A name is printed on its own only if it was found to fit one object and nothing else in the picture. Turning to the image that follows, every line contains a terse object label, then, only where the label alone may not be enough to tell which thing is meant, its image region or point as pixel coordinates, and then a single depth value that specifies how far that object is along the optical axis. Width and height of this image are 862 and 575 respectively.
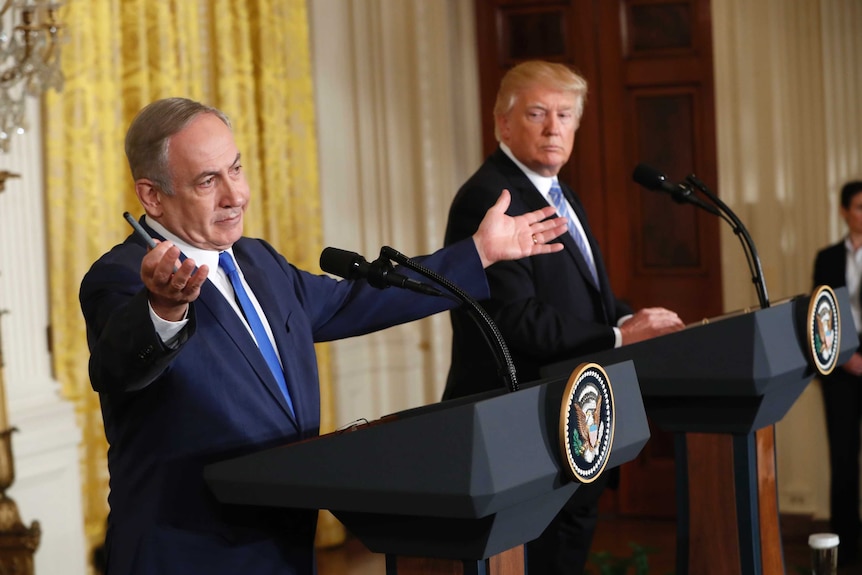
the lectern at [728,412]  5.80
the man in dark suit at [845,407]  11.60
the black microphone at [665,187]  6.39
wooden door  12.98
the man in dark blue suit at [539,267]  7.19
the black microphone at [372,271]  4.27
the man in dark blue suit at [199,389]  4.39
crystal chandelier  7.89
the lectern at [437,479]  3.77
